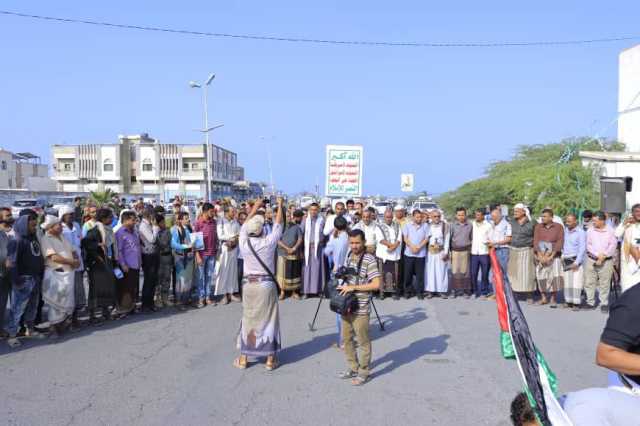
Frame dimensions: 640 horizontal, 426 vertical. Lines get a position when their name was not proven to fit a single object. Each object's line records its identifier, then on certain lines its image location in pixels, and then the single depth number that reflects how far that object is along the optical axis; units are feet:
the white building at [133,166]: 307.37
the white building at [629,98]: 109.60
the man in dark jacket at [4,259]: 23.90
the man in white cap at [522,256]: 35.88
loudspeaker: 49.21
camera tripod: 27.78
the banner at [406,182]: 76.28
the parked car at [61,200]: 155.78
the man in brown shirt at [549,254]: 34.71
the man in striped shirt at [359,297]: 19.27
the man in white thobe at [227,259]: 35.04
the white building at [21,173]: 247.70
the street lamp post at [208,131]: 108.04
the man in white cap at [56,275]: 25.50
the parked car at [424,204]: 116.78
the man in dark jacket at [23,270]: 24.23
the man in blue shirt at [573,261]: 33.83
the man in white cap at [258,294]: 20.94
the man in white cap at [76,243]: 27.96
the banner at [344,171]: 48.70
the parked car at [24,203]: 120.41
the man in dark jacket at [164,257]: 32.42
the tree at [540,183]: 71.51
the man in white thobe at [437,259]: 37.88
